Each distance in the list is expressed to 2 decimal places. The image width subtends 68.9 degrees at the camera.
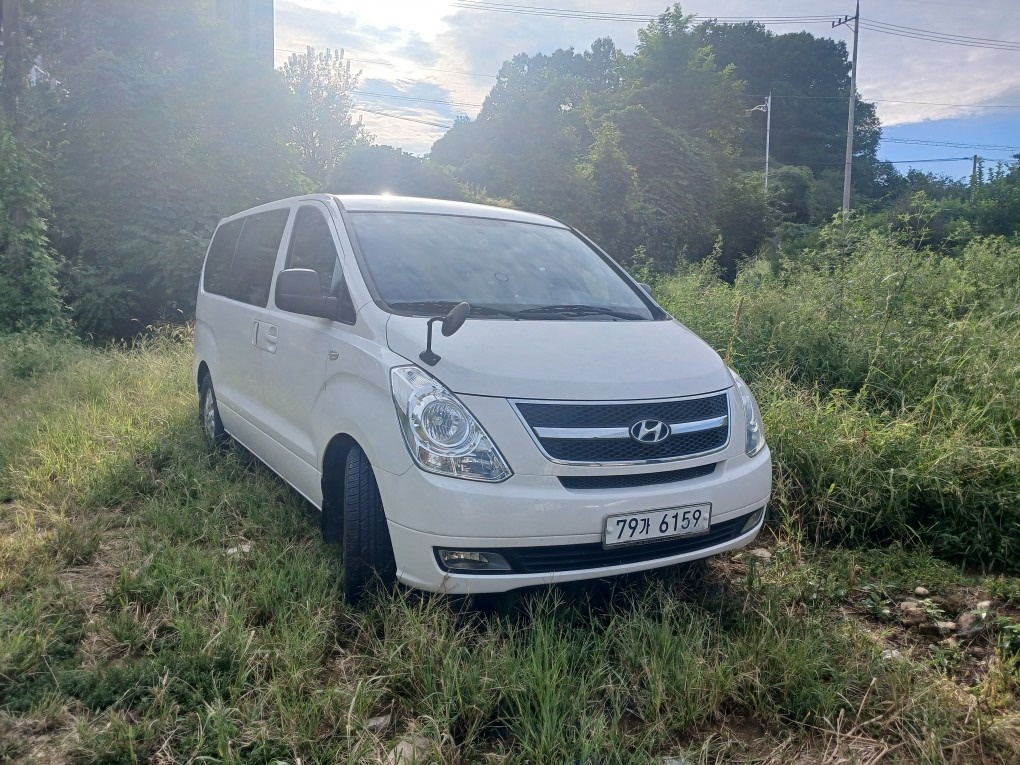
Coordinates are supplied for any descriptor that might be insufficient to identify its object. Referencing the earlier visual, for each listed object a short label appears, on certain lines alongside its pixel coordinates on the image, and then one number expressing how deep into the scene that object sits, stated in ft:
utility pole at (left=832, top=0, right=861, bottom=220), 94.07
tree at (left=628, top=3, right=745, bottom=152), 100.89
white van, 8.16
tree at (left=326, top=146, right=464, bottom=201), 52.90
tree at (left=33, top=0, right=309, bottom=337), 40.11
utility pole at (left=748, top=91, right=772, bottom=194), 148.58
